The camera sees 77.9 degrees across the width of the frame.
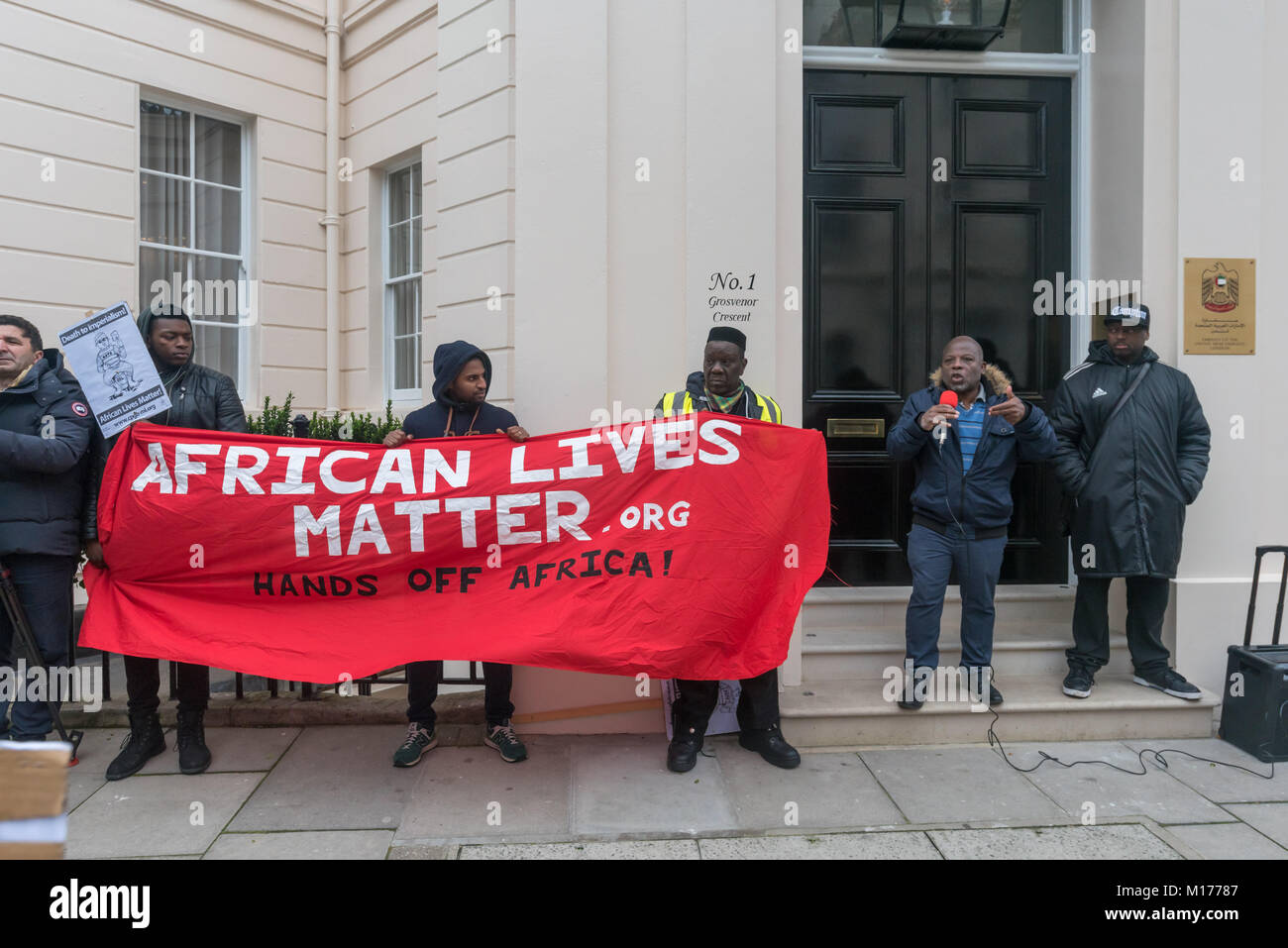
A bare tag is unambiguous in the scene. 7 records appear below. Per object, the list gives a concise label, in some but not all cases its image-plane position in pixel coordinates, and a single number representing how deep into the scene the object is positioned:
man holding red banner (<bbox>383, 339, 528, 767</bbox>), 4.22
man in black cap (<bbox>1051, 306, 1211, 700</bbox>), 4.57
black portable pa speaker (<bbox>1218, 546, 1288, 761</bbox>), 4.25
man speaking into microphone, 4.45
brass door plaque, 4.92
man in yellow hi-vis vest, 4.19
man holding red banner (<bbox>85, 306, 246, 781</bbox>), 4.15
